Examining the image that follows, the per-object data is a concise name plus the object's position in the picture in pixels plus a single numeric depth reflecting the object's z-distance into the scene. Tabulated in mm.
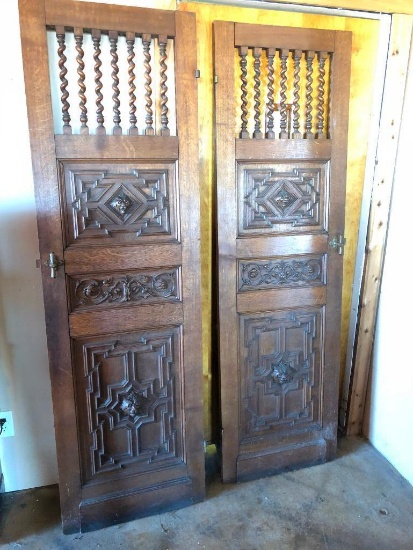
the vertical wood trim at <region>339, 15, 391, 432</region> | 1802
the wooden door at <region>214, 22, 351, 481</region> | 1628
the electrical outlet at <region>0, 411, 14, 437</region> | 1737
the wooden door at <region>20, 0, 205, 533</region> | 1413
